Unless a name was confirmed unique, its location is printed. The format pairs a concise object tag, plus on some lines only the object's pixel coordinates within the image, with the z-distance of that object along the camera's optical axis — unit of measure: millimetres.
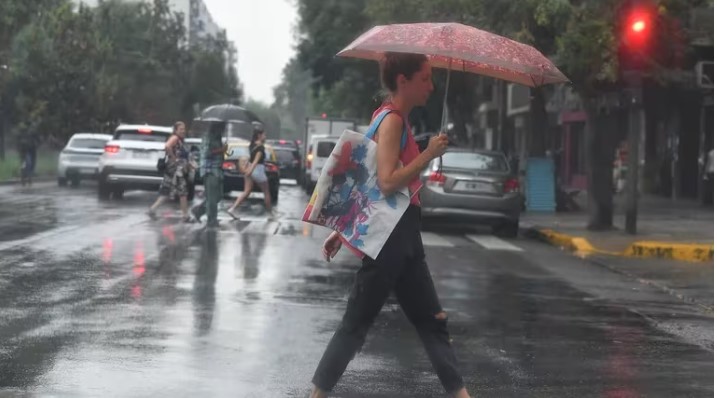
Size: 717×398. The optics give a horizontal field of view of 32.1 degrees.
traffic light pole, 18469
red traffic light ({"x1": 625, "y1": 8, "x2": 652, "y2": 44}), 16938
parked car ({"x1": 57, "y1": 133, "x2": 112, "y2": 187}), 35344
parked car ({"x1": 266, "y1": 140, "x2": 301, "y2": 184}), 50469
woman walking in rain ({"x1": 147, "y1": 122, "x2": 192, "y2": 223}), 21438
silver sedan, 20609
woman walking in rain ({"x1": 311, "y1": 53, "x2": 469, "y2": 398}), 5648
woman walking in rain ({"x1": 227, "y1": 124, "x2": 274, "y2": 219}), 22716
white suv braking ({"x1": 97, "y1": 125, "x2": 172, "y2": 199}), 27625
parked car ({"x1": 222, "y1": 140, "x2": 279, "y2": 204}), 29734
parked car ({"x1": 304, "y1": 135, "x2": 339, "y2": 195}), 37938
